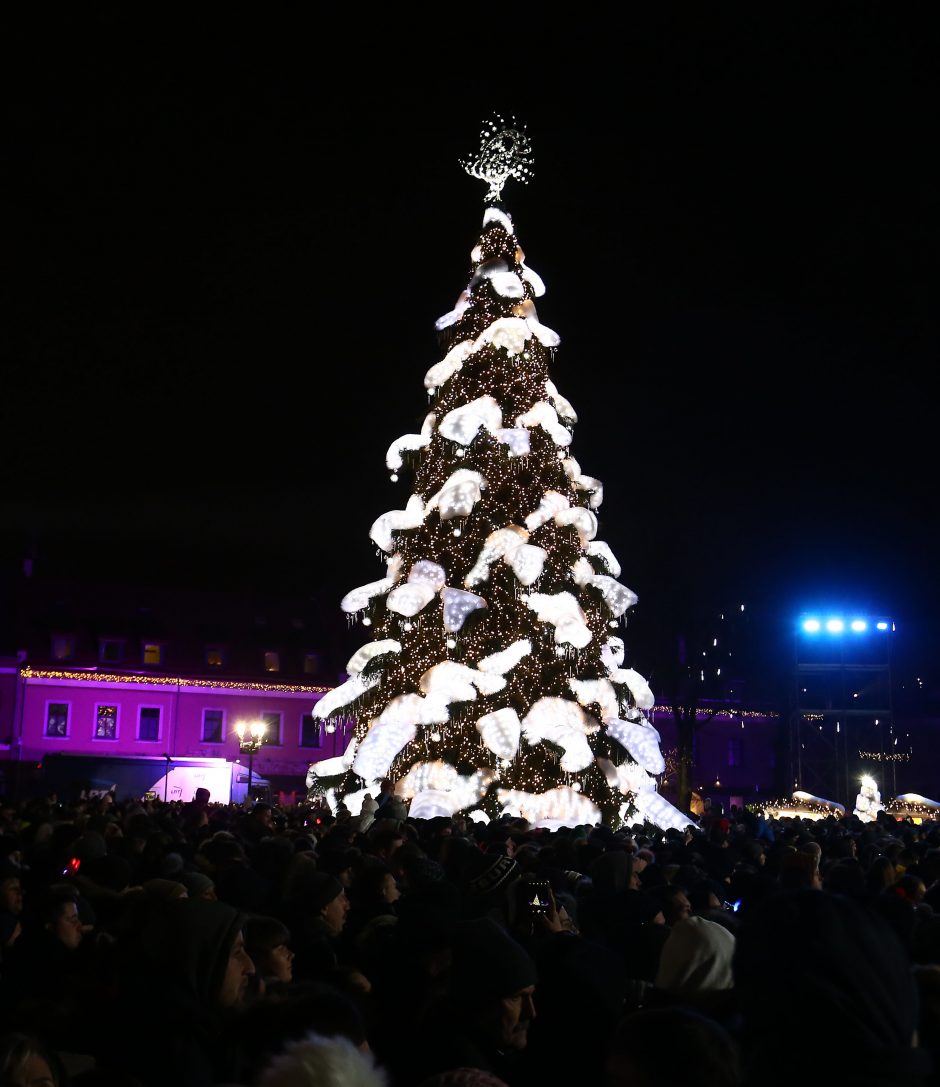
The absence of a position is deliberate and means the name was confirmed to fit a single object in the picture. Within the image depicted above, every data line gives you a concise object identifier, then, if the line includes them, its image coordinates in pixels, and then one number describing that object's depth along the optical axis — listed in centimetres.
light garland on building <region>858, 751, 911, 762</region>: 5775
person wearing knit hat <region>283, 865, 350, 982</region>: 692
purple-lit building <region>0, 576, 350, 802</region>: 5844
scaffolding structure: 5803
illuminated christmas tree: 2409
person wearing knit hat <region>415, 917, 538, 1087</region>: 464
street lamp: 3142
